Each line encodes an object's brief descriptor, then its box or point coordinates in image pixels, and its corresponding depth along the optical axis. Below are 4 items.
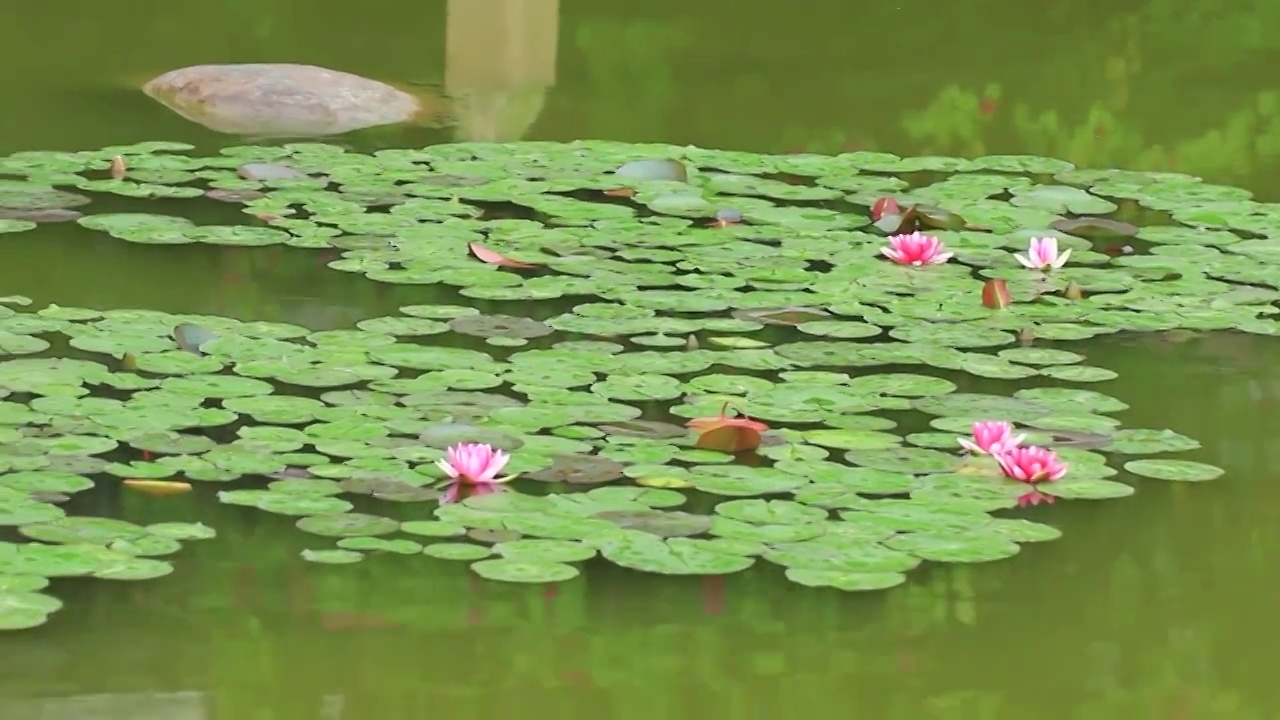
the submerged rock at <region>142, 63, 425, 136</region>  11.05
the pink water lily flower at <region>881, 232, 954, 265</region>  8.55
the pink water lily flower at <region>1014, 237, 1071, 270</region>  8.60
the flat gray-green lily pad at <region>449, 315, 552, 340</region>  7.35
